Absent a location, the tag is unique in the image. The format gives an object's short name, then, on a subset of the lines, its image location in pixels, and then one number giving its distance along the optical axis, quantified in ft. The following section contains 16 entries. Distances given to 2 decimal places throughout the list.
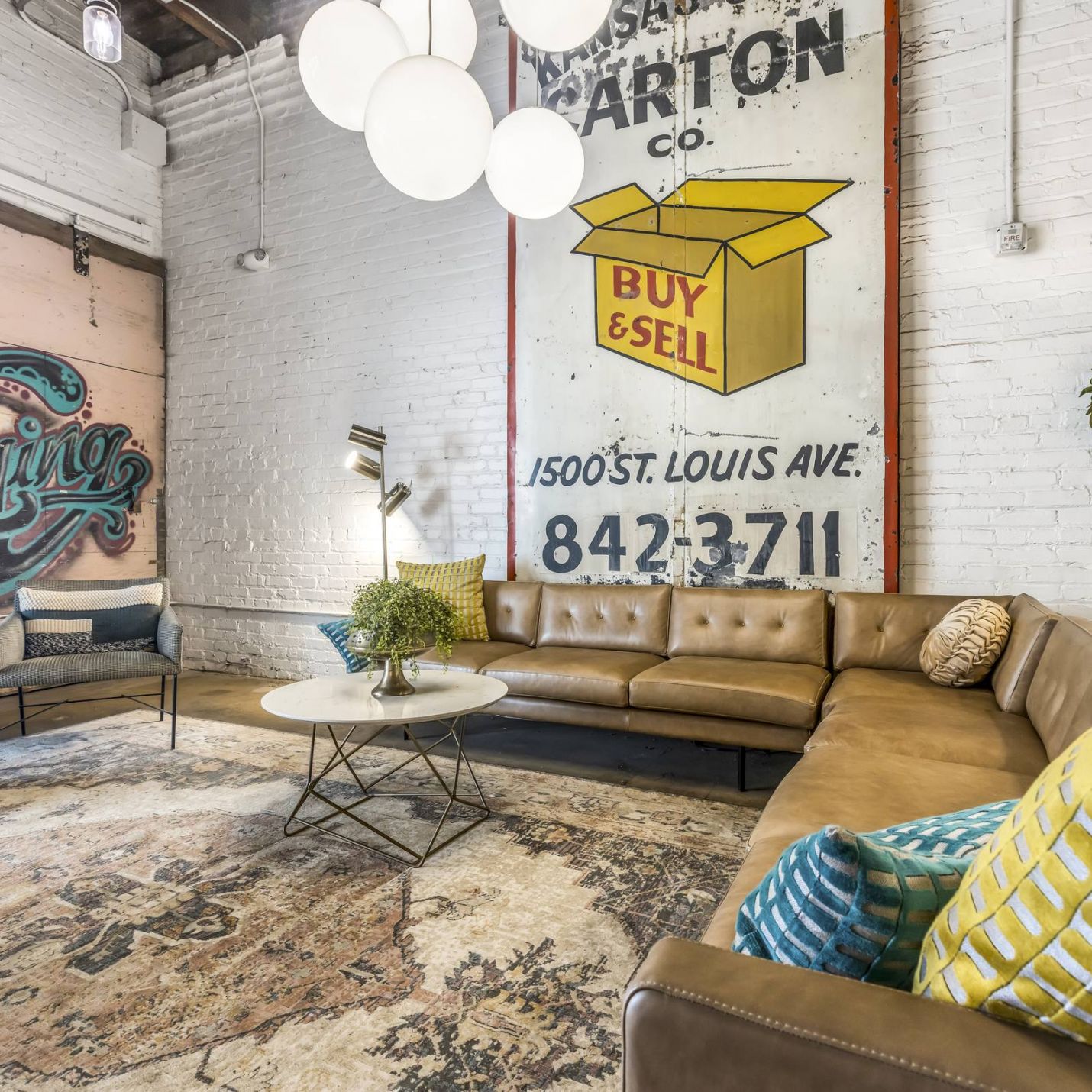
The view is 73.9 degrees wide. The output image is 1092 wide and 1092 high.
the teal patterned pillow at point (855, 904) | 2.43
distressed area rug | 4.66
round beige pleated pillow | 8.87
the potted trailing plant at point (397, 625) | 8.03
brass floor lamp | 14.42
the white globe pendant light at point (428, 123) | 6.08
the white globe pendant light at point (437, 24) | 7.42
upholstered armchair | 11.26
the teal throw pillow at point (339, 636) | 10.93
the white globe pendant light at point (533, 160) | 8.26
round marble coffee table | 7.40
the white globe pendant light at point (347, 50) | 6.87
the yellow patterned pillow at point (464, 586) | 13.02
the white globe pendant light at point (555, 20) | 6.70
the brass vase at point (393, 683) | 8.39
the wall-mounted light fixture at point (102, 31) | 11.64
